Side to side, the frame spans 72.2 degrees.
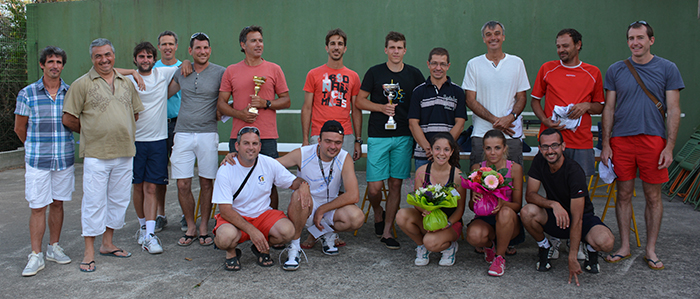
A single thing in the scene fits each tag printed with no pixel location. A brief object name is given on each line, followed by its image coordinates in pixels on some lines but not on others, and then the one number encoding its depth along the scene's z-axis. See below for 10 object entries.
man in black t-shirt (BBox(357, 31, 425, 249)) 4.49
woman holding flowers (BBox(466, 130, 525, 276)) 3.64
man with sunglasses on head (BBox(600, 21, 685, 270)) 3.88
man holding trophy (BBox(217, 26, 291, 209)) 4.50
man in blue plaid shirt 3.67
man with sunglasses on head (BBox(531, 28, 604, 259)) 4.14
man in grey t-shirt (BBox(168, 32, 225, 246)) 4.52
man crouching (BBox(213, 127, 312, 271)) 3.74
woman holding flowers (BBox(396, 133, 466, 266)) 3.75
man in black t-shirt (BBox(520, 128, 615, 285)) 3.54
